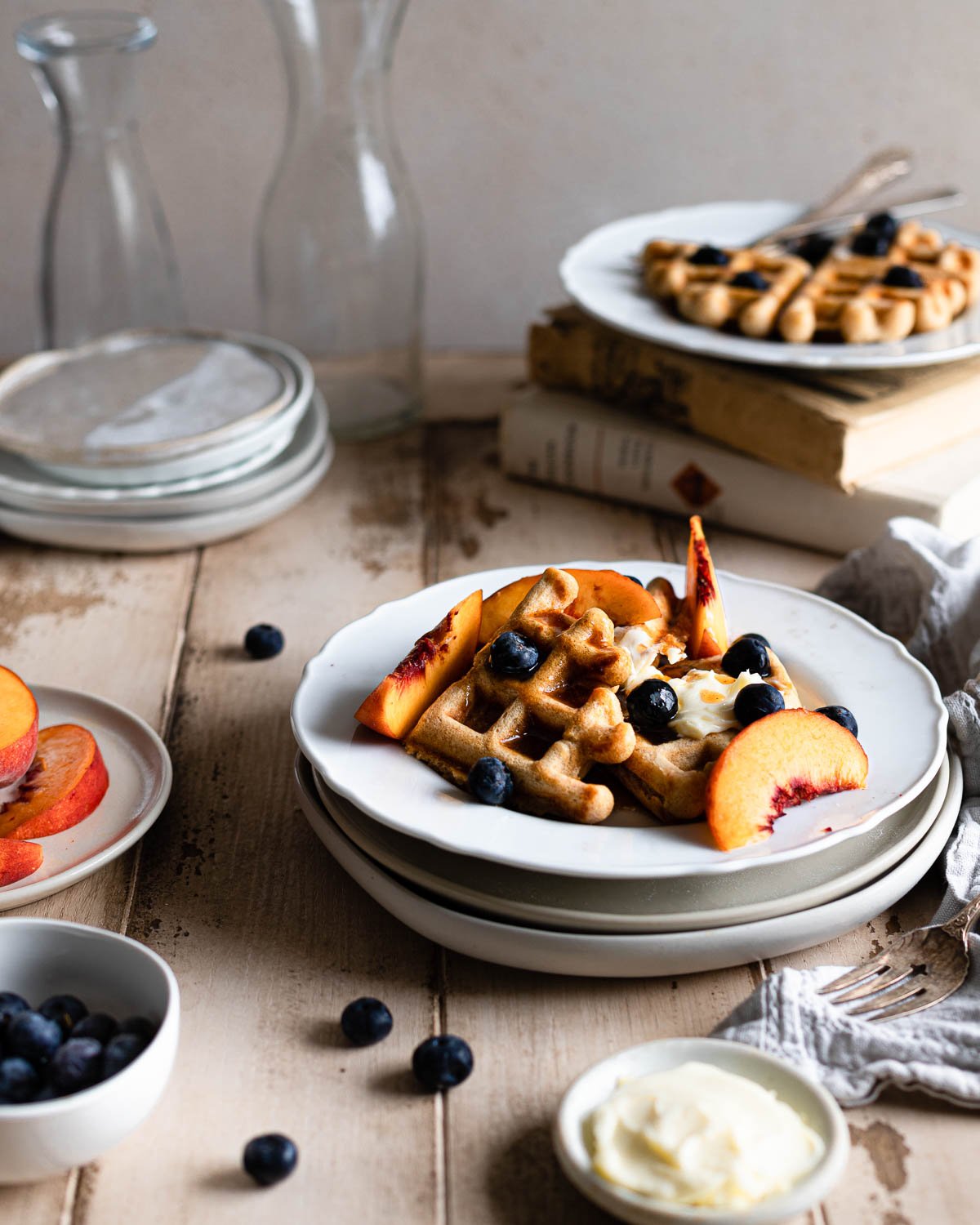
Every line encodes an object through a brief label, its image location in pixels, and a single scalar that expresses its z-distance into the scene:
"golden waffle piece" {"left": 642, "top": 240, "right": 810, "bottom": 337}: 1.69
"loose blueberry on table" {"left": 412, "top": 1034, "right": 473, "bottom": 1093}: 0.91
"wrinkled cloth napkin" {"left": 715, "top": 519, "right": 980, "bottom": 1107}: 0.89
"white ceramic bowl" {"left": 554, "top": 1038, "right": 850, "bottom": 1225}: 0.75
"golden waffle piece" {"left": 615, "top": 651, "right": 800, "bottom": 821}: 0.99
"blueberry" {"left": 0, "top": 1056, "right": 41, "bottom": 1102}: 0.82
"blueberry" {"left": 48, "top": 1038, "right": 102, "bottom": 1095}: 0.83
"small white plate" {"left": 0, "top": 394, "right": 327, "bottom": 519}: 1.68
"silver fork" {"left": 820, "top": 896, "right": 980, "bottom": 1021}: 0.95
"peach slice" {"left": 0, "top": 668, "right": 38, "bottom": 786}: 1.09
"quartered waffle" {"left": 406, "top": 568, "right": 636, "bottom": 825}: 1.00
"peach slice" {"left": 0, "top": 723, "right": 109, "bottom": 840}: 1.11
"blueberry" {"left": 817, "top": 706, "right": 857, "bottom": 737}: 1.08
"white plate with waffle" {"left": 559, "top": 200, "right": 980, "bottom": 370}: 1.66
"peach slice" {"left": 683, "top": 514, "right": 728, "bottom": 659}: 1.16
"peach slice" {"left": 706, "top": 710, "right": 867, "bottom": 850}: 0.96
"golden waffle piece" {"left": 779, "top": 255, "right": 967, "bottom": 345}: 1.66
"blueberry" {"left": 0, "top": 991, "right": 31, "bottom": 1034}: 0.87
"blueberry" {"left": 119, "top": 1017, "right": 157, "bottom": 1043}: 0.86
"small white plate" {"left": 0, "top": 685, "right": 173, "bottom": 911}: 1.06
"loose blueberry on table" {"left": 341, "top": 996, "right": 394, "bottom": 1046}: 0.94
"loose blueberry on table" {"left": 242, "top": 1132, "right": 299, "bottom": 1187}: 0.84
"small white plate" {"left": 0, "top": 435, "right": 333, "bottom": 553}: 1.70
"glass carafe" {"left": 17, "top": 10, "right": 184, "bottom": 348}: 1.76
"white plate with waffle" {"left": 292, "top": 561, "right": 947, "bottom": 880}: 0.94
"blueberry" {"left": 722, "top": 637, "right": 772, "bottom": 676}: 1.10
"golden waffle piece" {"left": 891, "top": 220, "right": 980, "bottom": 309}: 1.78
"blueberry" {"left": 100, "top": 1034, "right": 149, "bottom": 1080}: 0.83
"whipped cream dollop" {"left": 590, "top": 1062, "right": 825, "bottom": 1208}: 0.76
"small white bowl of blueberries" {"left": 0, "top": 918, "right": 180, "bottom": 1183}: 0.80
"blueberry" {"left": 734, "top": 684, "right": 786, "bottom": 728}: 1.02
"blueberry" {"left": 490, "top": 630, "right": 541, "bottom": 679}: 1.09
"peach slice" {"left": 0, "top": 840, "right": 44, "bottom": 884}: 1.05
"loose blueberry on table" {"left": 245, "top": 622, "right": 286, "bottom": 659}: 1.48
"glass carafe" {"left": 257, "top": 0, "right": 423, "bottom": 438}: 1.86
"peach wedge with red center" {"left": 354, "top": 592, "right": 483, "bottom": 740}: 1.07
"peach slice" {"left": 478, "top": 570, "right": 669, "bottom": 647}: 1.19
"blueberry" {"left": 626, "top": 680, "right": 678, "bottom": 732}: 1.04
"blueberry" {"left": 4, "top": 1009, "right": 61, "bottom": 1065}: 0.84
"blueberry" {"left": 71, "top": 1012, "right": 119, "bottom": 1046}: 0.86
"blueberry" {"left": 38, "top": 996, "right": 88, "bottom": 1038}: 0.88
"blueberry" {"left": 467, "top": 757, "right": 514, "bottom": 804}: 1.00
